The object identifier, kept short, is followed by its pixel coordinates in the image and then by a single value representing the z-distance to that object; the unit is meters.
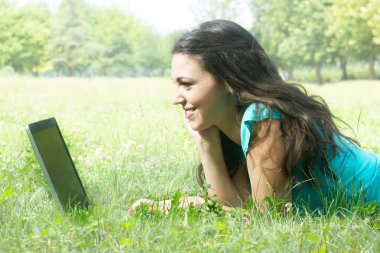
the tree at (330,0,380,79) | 41.56
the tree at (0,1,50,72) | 60.47
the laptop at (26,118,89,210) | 3.01
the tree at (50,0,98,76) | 64.31
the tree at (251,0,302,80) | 50.42
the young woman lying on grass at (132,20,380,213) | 3.16
